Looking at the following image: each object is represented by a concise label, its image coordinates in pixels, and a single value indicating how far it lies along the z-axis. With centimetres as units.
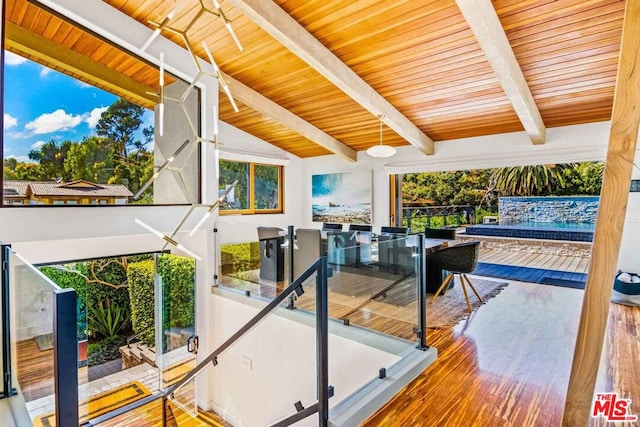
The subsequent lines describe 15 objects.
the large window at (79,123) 347
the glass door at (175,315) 534
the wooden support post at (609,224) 163
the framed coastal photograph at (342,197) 775
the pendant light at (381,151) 509
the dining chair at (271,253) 441
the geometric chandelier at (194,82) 200
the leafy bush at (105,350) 551
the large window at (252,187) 738
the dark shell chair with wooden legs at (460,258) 413
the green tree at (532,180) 1091
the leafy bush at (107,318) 552
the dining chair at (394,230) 563
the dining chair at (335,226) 635
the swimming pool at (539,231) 852
